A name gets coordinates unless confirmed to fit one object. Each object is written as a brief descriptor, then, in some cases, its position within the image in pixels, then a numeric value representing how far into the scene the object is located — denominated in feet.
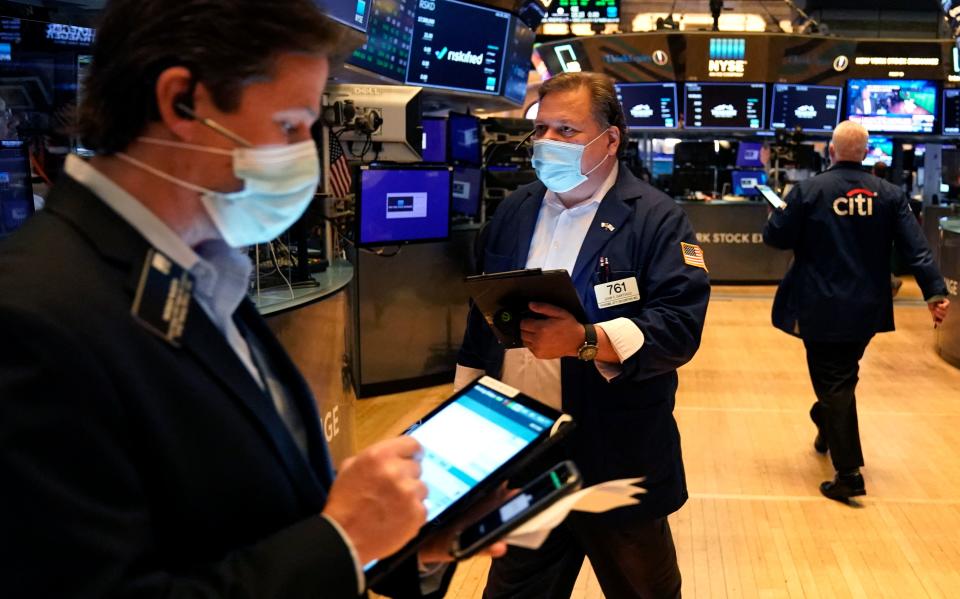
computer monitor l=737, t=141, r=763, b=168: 37.04
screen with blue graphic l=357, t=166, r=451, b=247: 16.57
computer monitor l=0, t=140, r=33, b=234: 9.11
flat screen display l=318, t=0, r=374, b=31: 14.87
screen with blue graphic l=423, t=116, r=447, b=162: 21.38
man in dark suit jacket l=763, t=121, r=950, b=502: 13.76
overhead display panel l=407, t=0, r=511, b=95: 20.58
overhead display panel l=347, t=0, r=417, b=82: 18.43
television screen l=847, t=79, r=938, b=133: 35.55
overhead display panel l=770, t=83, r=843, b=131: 34.99
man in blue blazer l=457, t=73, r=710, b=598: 6.77
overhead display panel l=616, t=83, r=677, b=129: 35.09
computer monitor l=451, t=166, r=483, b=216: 22.49
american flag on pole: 16.07
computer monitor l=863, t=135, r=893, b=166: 39.93
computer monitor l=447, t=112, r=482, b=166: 21.70
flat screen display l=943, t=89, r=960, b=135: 35.58
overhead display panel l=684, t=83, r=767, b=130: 34.76
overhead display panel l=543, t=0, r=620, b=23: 38.88
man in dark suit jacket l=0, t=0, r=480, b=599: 2.34
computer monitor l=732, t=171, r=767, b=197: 36.37
